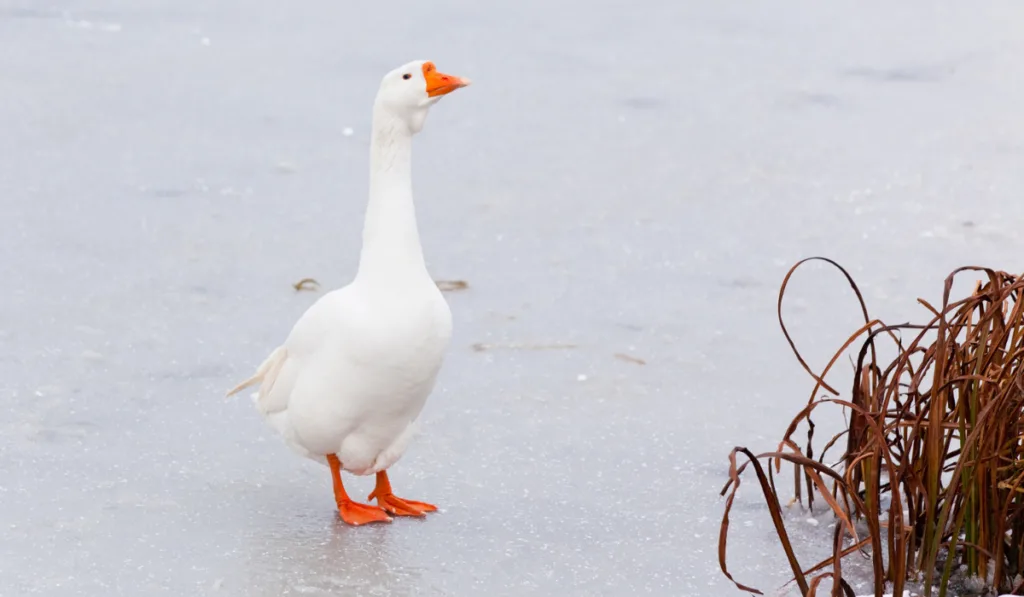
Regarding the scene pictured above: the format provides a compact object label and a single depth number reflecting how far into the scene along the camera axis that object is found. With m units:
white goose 5.84
